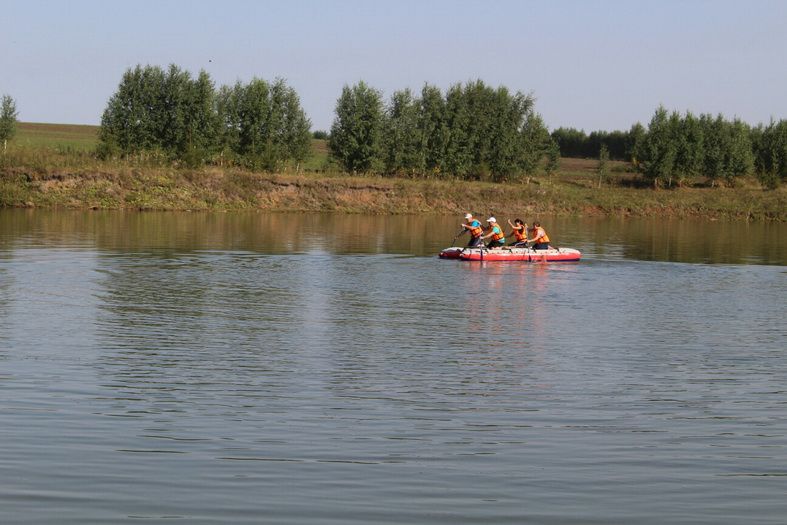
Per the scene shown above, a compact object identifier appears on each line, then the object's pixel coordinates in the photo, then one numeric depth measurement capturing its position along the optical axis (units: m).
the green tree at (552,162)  130.50
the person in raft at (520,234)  48.62
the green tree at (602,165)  128.44
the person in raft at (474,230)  48.40
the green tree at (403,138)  112.50
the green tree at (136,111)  99.44
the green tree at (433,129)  116.50
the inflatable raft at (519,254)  46.34
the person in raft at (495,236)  48.47
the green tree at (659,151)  122.66
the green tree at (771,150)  135.25
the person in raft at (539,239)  48.03
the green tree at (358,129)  108.06
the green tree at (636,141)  126.72
